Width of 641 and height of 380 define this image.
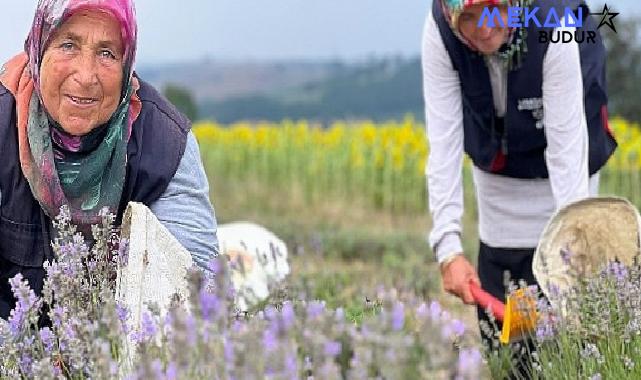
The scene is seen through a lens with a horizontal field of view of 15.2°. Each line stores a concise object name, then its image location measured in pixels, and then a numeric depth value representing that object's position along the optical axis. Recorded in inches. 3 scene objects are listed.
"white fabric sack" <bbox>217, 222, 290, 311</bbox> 196.0
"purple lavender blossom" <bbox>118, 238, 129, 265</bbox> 152.3
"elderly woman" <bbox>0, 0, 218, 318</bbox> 159.7
